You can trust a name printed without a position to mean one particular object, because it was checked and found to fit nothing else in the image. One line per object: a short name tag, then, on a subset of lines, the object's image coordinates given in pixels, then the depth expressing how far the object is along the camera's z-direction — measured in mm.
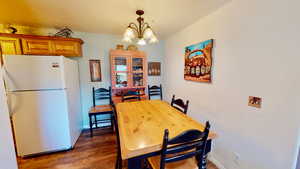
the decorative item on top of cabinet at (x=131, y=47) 3010
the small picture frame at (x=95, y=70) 2885
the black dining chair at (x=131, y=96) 2518
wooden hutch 2828
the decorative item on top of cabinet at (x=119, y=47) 2904
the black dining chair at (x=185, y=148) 878
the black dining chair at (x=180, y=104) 1745
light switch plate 1294
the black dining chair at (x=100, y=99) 2779
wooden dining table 928
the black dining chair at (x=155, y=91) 3406
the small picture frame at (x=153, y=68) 3398
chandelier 1485
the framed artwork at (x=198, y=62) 1904
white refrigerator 1777
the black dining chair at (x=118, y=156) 1327
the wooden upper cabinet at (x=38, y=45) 2139
